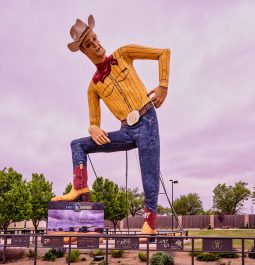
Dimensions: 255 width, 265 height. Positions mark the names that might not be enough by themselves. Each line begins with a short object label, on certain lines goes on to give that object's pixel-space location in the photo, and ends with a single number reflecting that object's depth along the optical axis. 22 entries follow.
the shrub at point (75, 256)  19.05
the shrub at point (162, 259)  17.16
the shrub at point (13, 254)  20.28
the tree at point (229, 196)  60.21
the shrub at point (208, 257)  18.75
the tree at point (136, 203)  69.56
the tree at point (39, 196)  33.22
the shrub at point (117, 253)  20.27
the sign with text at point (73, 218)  14.73
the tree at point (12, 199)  28.53
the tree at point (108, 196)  33.03
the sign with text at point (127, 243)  8.58
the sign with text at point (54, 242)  9.27
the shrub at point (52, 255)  19.11
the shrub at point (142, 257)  18.98
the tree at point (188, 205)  73.44
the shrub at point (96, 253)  20.27
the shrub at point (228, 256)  19.27
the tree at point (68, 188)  33.79
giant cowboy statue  10.47
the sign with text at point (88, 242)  8.93
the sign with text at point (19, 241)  9.26
